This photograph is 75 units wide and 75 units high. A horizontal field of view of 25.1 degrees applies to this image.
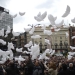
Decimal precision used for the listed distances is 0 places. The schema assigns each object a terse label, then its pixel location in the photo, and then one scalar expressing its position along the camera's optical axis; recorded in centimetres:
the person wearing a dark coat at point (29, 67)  606
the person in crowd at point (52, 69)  575
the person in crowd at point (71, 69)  587
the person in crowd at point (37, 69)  583
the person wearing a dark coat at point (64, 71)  575
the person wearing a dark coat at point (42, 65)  600
